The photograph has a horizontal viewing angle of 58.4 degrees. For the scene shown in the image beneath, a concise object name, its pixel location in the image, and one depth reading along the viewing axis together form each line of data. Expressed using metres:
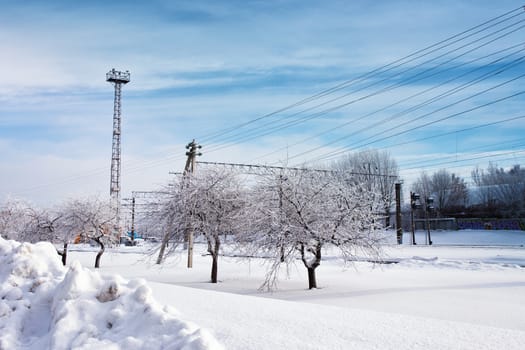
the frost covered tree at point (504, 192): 57.47
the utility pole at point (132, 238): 57.21
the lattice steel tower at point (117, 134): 56.82
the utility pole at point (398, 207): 46.97
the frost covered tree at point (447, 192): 66.76
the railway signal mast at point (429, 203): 46.26
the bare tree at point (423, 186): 73.06
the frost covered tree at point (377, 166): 64.81
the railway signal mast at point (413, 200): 47.22
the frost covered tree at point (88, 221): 29.36
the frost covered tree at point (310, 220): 14.91
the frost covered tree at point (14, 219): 32.35
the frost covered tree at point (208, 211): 19.42
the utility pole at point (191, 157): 25.45
